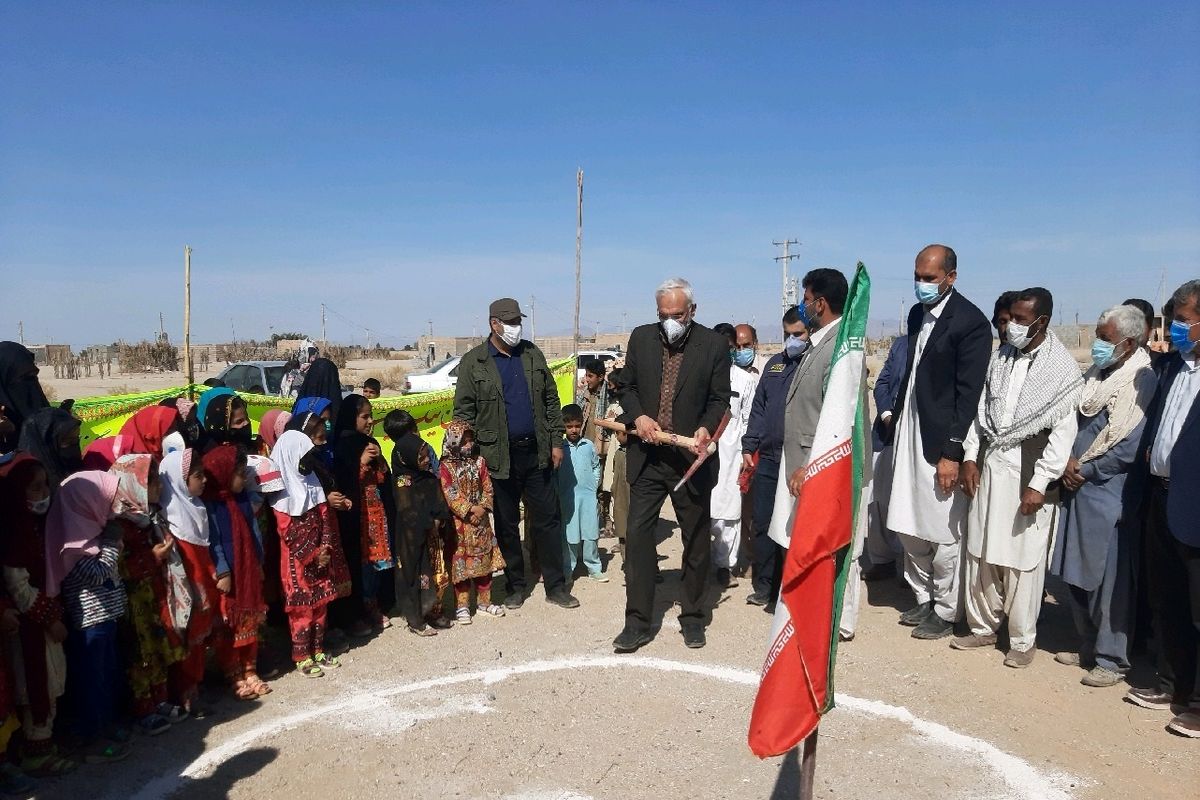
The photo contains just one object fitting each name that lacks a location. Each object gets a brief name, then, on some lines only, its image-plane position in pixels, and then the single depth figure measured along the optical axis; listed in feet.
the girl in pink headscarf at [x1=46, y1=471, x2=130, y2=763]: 11.66
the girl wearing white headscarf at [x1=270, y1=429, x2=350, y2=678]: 14.79
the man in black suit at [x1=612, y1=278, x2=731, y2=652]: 16.28
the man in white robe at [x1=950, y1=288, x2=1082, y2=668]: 15.07
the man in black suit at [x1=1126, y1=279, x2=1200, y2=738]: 12.51
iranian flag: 7.84
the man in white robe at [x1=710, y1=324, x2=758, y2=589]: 20.75
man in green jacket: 18.52
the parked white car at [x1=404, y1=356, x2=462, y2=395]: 55.67
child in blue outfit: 21.15
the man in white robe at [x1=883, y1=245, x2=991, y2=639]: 15.71
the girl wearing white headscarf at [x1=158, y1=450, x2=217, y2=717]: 13.14
